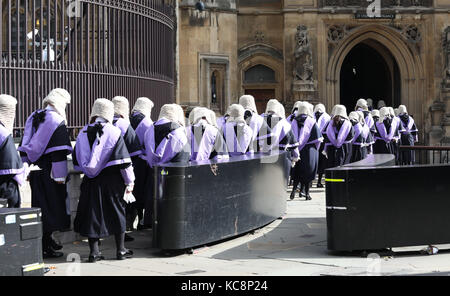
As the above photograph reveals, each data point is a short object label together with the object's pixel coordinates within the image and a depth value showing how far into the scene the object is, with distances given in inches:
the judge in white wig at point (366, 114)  807.7
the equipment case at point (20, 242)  263.1
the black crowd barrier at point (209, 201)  365.4
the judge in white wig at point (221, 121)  537.3
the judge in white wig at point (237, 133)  495.8
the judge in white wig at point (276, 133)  546.9
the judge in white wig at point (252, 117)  544.7
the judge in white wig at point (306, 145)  601.3
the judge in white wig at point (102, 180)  353.1
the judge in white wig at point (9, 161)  331.3
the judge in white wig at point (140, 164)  434.9
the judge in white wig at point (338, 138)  670.5
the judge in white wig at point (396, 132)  839.1
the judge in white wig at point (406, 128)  899.4
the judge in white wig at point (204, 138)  432.1
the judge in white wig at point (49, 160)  361.1
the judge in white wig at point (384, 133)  831.7
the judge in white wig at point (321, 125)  709.8
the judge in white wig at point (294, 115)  637.9
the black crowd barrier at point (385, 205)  359.6
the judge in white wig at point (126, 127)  405.1
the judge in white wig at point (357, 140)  700.0
